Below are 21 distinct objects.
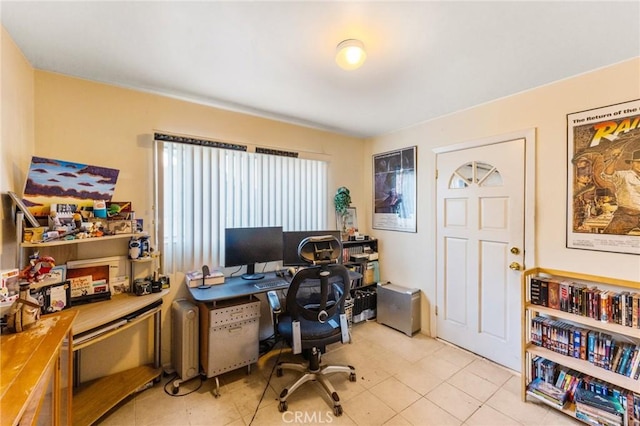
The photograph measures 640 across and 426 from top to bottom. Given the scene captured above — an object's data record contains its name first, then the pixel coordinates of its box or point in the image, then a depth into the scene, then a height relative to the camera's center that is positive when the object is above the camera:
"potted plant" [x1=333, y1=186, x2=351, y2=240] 3.43 +0.13
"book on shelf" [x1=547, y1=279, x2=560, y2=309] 1.97 -0.61
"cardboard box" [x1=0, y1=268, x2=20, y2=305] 1.24 -0.36
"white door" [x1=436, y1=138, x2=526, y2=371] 2.38 -0.35
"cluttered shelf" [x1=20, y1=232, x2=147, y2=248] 1.55 -0.18
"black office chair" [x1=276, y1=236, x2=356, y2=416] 1.91 -0.70
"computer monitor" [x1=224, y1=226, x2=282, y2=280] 2.51 -0.34
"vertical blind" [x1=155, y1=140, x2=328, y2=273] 2.39 +0.15
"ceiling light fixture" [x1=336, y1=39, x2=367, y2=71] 1.55 +0.94
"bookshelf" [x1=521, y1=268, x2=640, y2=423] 1.70 -0.84
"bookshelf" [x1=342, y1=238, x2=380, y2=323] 3.31 -0.85
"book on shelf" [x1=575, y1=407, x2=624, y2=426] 1.65 -1.31
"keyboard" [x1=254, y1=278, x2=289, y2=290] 2.34 -0.65
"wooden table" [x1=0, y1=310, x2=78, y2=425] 0.83 -0.57
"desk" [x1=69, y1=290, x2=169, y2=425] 1.66 -0.96
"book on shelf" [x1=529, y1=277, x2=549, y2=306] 2.02 -0.60
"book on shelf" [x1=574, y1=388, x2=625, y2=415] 1.68 -1.23
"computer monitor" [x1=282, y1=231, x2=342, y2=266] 2.78 -0.36
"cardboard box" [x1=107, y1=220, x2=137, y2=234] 2.01 -0.11
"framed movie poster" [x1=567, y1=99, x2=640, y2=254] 1.80 +0.23
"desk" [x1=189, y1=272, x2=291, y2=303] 2.13 -0.66
